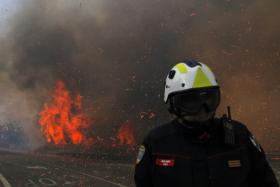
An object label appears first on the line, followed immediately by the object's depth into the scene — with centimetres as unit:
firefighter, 243
